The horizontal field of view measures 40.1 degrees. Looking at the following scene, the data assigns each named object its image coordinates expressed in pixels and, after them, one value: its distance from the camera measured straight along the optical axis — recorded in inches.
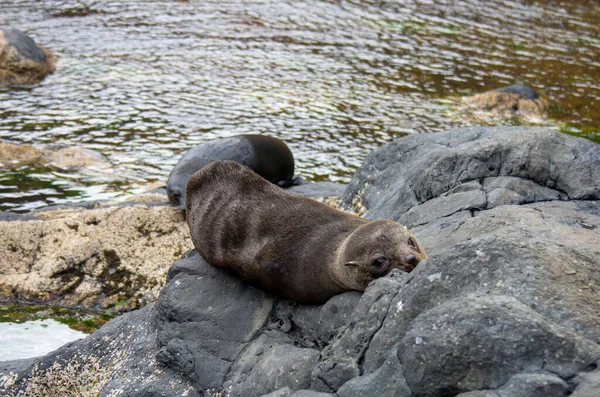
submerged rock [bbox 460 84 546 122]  552.1
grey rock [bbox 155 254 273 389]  207.6
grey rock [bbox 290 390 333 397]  160.4
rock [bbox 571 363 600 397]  127.6
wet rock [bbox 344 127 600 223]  233.0
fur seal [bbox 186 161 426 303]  207.0
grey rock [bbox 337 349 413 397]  148.6
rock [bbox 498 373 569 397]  131.5
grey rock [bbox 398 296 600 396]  137.5
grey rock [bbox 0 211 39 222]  349.4
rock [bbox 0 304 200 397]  216.7
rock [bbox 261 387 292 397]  171.2
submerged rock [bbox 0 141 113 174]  458.9
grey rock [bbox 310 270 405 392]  165.5
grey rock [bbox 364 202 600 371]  148.9
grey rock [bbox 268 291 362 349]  200.5
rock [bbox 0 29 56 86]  610.2
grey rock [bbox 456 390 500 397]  135.3
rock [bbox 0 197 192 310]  313.1
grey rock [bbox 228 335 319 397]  182.7
